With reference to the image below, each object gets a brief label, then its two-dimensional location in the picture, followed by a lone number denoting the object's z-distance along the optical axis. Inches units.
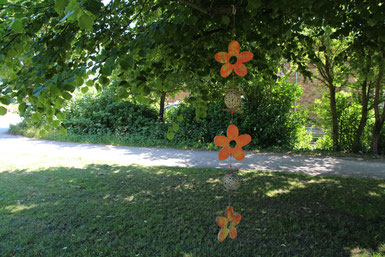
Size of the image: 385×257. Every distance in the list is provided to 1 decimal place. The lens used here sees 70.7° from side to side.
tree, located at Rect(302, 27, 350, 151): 333.4
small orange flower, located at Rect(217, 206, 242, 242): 67.2
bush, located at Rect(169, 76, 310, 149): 391.5
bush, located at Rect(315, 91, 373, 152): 375.0
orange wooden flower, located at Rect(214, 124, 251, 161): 64.9
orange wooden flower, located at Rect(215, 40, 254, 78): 66.6
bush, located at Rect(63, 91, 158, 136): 469.1
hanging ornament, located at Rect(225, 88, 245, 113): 72.7
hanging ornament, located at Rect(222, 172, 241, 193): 73.3
